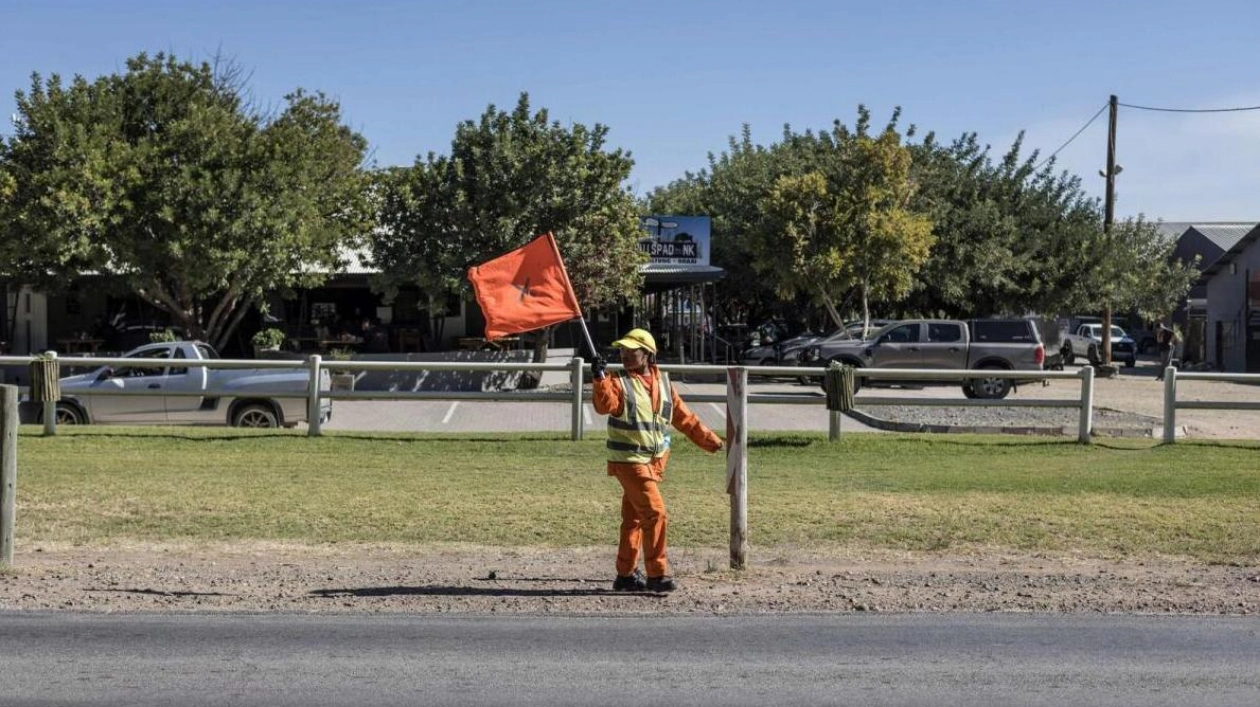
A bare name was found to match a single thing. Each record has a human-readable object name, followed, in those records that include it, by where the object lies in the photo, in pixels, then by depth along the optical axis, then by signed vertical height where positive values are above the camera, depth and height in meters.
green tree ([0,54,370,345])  26.97 +2.69
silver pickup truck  18.22 -1.09
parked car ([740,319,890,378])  34.47 -0.57
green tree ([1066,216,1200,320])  41.12 +2.22
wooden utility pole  38.91 +3.83
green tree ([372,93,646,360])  30.27 +2.76
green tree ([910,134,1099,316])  39.69 +3.04
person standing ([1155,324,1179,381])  42.78 -0.30
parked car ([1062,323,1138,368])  46.25 -0.46
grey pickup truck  30.88 -0.38
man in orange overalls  8.34 -0.76
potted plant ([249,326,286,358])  31.59 -0.45
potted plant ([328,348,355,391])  21.72 -0.95
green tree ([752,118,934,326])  33.81 +2.62
